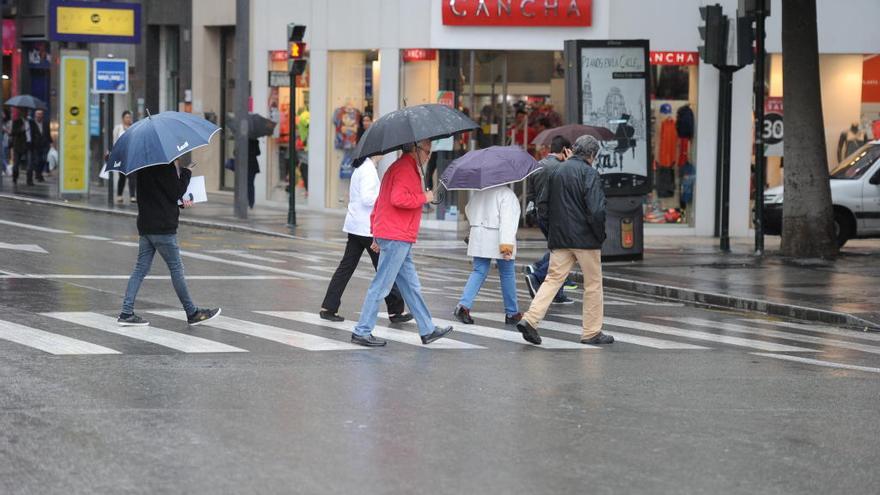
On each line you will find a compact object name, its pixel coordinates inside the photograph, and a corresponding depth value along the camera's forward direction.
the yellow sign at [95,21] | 33.66
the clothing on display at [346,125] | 30.78
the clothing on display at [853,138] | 28.05
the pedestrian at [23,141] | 38.50
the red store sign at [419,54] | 28.80
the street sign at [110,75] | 32.56
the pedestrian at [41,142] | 39.12
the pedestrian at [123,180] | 31.33
